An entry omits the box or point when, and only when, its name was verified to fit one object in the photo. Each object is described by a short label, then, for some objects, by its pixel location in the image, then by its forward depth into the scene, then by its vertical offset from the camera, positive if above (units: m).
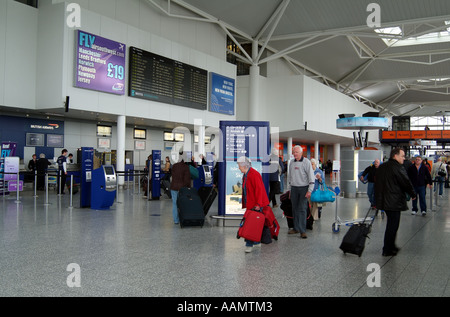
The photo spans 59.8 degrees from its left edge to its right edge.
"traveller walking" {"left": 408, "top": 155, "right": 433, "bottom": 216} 10.45 -0.43
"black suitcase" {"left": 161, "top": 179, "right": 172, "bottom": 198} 14.35 -0.95
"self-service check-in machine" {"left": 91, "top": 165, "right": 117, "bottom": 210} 10.52 -0.75
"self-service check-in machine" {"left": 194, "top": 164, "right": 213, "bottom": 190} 15.60 -0.56
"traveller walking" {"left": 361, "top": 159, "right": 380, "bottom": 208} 10.43 -0.37
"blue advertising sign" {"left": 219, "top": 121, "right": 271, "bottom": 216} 8.56 +0.24
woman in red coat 5.93 -0.47
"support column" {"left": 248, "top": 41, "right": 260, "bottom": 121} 24.42 +4.32
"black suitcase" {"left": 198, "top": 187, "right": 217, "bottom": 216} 9.03 -0.81
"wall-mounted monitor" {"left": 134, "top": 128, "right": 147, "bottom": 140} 21.52 +1.43
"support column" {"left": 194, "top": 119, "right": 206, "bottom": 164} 20.58 +1.51
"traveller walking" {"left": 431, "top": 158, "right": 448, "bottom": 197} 14.95 -0.27
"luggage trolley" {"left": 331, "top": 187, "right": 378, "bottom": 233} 7.57 -1.18
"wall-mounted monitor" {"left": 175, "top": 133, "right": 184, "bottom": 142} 24.09 +1.44
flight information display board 16.92 +3.75
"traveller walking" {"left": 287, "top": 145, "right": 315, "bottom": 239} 7.10 -0.43
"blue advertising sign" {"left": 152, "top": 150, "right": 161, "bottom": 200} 13.73 -0.57
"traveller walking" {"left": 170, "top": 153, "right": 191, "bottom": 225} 8.47 -0.41
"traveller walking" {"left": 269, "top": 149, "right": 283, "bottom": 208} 11.03 -0.47
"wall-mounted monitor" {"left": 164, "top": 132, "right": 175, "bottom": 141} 23.42 +1.45
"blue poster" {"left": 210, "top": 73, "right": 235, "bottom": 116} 21.25 +3.73
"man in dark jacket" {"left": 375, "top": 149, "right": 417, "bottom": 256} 5.75 -0.49
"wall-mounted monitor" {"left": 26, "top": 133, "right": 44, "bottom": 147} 16.86 +0.82
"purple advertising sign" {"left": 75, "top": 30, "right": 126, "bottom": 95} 14.56 +3.72
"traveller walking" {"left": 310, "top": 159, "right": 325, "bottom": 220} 8.22 -0.45
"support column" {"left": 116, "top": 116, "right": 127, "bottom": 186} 17.02 +0.77
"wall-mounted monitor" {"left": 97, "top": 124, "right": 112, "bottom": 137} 19.62 +1.45
